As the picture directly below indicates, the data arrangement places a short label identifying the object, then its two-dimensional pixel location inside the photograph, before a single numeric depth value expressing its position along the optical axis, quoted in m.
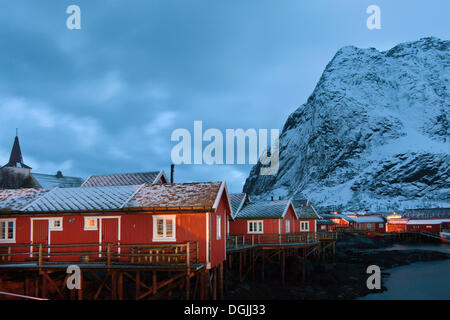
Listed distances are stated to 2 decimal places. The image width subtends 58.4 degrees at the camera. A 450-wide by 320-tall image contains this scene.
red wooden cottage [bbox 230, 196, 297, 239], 40.69
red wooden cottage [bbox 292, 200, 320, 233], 52.05
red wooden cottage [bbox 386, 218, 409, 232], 117.81
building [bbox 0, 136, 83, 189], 68.41
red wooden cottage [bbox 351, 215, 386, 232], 115.36
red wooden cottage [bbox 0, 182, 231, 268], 21.78
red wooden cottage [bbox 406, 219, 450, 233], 104.12
